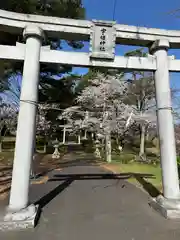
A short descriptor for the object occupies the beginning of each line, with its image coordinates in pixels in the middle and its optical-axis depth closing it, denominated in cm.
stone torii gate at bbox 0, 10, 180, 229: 346
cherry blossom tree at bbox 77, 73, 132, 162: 1303
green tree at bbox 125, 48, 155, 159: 1553
